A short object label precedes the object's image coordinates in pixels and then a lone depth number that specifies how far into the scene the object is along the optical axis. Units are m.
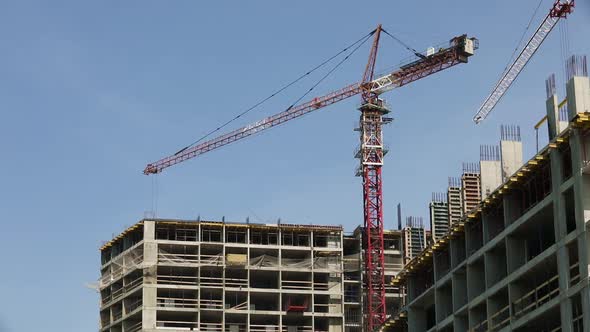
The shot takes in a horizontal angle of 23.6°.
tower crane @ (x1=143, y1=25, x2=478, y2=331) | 197.50
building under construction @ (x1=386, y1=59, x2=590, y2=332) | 94.12
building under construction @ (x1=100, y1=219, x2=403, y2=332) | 195.00
